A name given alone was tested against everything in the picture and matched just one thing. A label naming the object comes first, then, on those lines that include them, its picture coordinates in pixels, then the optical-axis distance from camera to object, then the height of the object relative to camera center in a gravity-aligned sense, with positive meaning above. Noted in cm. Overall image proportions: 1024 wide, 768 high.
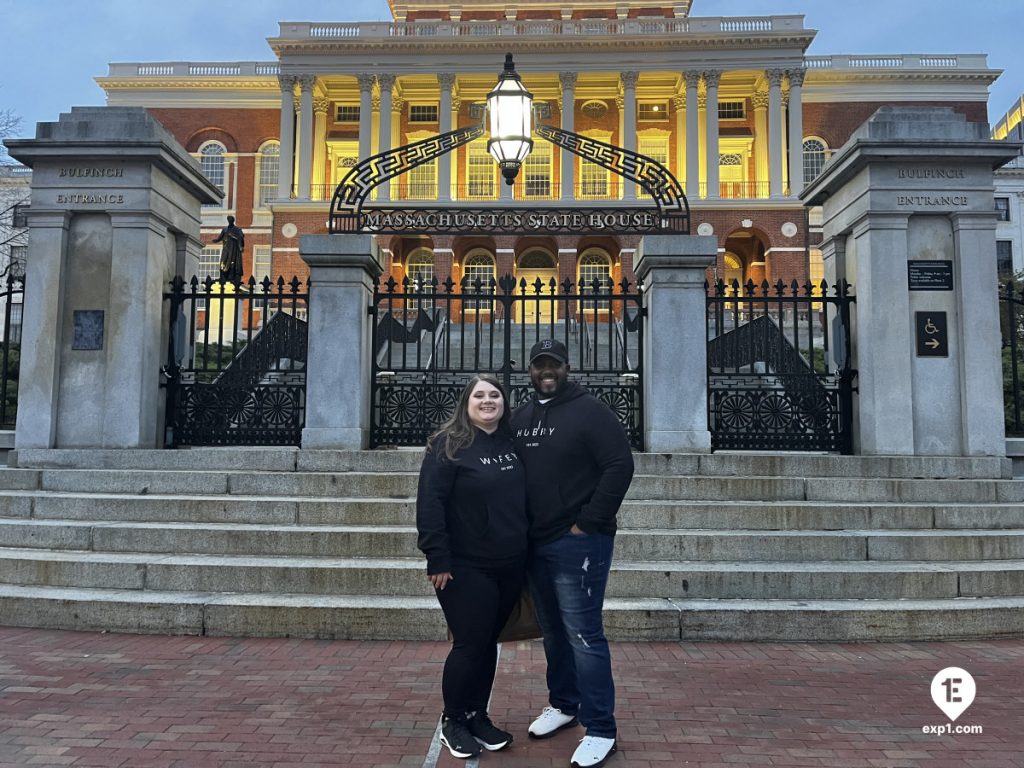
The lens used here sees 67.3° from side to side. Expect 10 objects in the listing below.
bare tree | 3072 +1173
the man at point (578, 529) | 359 -46
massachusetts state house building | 4472 +2013
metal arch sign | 896 +248
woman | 358 -56
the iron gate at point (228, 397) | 851 +35
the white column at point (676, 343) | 797 +94
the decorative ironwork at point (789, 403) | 839 +33
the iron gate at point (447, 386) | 851 +50
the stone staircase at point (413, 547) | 548 -96
